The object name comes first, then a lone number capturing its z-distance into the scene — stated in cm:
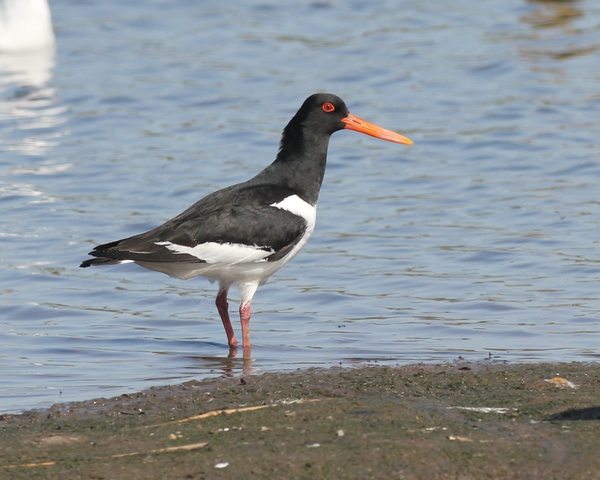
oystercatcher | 1441
